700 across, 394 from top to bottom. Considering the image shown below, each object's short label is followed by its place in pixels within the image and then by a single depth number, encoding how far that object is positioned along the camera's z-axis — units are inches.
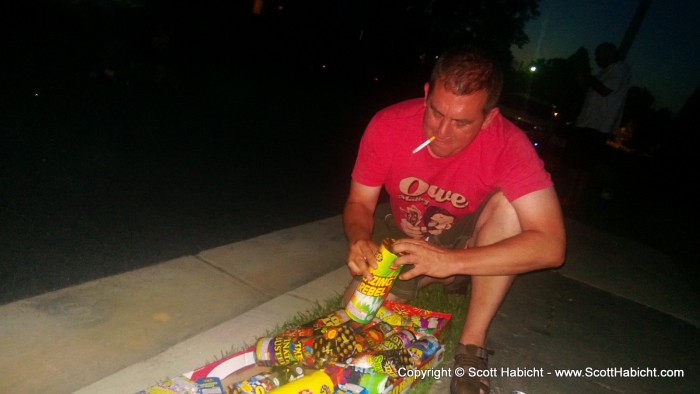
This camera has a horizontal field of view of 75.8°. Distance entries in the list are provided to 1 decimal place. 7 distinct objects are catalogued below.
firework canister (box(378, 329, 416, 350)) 81.5
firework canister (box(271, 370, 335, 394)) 66.4
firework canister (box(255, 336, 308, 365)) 75.0
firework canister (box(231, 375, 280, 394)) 67.7
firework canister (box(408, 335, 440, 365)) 81.9
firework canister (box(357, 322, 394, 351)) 81.1
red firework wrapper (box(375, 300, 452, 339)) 91.9
